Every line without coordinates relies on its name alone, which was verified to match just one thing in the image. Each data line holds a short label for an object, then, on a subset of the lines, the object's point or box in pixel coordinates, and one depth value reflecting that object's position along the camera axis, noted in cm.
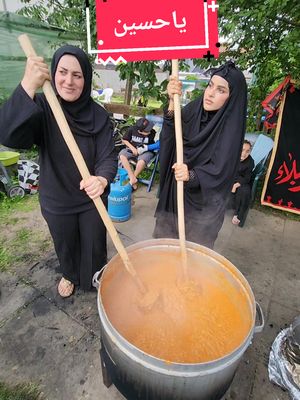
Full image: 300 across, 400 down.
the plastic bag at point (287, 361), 193
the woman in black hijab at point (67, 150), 159
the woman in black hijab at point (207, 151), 205
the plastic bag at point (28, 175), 440
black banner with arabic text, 404
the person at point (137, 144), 496
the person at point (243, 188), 405
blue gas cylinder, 378
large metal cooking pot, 121
